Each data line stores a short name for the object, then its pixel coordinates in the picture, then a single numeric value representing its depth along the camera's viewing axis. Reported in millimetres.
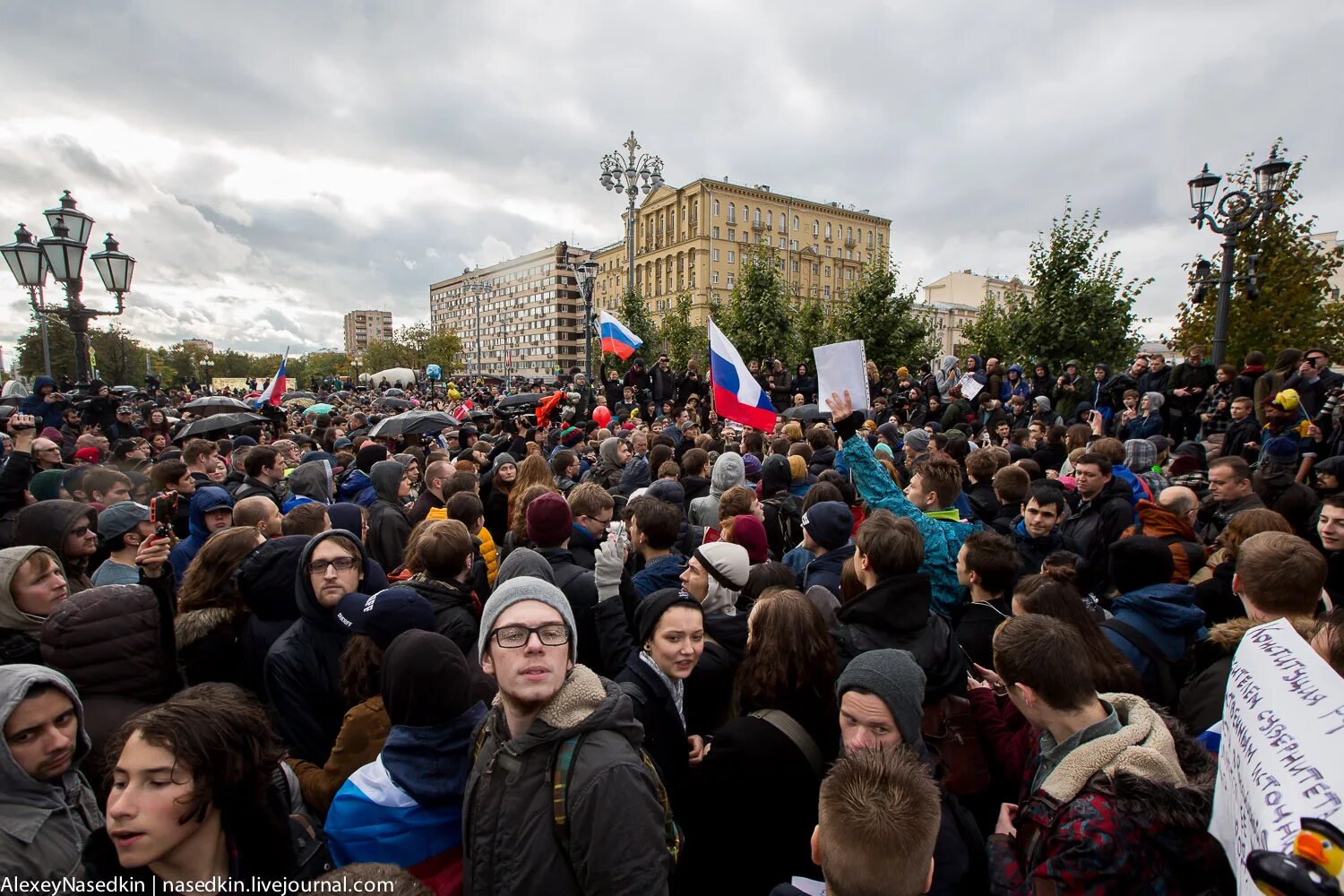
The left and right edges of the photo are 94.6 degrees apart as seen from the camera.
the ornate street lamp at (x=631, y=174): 23500
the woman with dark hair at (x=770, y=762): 2242
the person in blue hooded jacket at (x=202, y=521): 4469
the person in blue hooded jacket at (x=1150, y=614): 2947
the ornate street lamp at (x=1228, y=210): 10281
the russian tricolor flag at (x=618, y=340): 14847
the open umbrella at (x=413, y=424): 9922
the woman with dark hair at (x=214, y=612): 3051
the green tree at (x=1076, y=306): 15695
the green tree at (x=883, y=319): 22281
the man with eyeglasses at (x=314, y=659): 2771
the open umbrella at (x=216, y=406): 12289
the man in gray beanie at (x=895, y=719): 1974
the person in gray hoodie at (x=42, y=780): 1821
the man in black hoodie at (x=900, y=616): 2682
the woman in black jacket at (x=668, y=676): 2465
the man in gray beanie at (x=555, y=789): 1726
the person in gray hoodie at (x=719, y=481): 5453
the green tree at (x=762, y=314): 28188
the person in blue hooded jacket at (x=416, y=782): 2000
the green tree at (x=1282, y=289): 14891
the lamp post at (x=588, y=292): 18336
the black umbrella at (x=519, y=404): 15225
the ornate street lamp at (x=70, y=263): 8180
